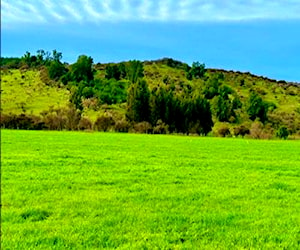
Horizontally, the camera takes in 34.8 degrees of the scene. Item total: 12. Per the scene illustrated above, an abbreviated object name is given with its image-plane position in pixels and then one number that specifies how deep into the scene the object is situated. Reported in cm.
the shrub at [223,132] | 9100
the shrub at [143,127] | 8766
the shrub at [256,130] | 8562
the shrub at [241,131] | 9356
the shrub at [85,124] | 8544
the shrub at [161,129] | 9010
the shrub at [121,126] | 8669
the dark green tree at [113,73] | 15212
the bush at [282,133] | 9174
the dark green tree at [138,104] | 9725
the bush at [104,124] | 8499
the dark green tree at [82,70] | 14462
